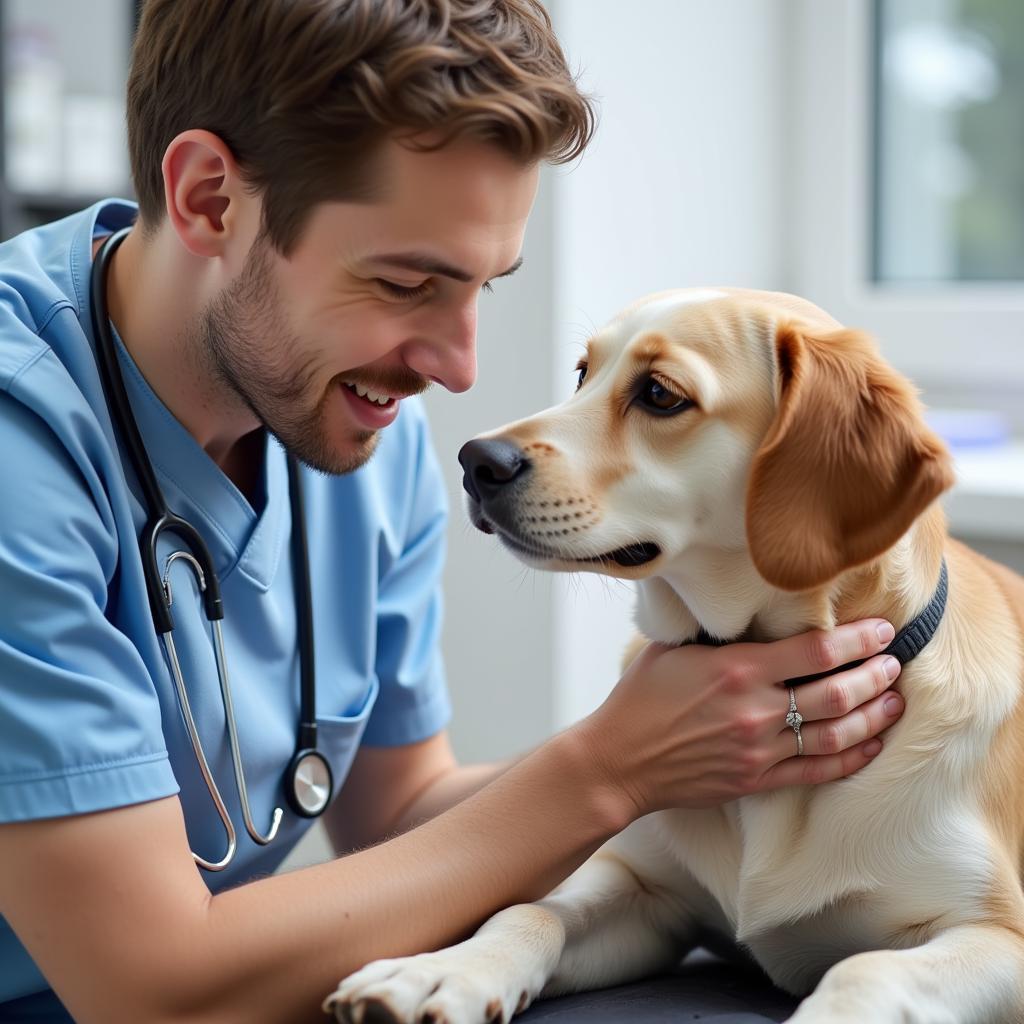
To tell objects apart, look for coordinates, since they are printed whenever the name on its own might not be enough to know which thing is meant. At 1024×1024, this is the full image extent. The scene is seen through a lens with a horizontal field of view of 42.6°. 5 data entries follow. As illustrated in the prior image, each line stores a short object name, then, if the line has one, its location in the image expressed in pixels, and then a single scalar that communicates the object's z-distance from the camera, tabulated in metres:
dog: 0.98
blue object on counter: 1.93
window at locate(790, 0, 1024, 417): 2.06
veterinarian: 0.95
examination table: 1.00
